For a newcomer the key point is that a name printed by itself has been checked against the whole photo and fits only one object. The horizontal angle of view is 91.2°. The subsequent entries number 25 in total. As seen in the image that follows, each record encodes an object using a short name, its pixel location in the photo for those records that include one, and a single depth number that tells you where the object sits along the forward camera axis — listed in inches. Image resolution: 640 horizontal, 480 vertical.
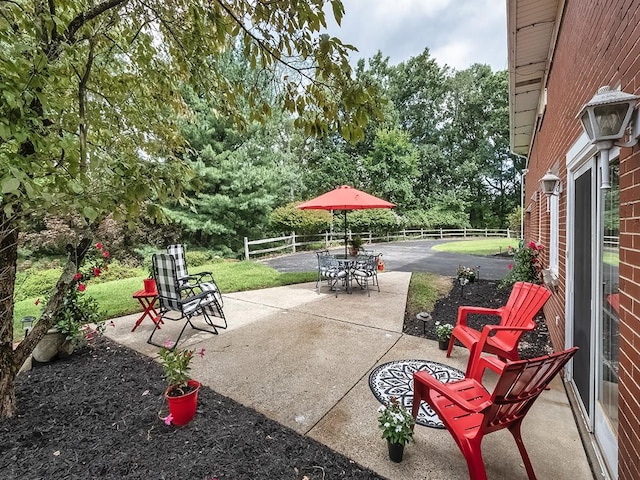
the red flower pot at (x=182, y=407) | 91.7
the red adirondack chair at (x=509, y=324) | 115.5
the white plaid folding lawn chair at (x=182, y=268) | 192.6
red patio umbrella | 248.1
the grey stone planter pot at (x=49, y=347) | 130.8
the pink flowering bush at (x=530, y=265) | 210.5
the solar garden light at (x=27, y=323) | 124.8
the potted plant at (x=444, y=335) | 144.3
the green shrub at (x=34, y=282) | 293.8
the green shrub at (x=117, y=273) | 374.8
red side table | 172.1
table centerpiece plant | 296.8
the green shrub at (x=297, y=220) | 624.4
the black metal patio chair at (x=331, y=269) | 258.1
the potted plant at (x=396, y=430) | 79.0
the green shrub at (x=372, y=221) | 817.5
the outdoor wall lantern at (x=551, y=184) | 140.3
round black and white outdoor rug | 100.2
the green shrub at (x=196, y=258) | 478.9
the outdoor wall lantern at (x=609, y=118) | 53.1
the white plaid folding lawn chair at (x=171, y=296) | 153.5
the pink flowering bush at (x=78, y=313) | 135.4
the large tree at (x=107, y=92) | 66.8
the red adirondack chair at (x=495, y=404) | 66.9
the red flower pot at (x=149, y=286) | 178.7
